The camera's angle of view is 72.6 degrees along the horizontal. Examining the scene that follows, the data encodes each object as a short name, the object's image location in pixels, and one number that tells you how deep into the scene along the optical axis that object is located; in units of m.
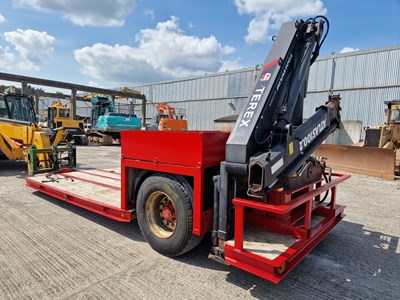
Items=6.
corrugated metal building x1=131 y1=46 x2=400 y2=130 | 16.52
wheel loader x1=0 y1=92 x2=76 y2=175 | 7.34
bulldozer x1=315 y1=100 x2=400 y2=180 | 8.73
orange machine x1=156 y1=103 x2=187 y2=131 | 20.03
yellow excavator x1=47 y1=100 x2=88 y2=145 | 18.08
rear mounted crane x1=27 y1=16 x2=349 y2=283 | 2.50
